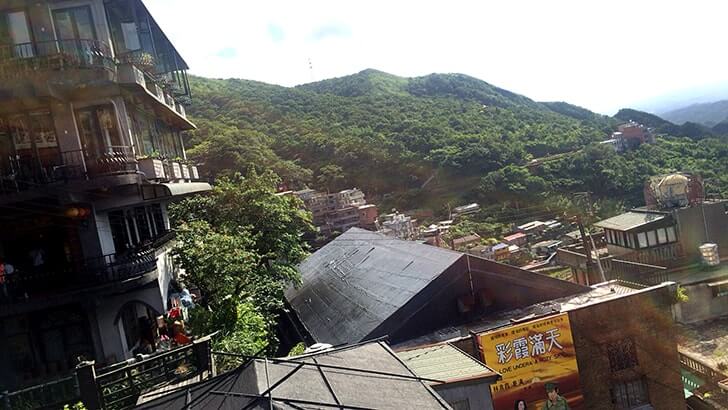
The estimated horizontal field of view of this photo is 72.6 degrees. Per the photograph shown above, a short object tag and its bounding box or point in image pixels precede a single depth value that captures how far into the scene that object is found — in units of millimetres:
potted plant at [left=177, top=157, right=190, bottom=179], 20047
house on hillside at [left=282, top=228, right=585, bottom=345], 15062
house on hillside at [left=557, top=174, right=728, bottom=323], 30375
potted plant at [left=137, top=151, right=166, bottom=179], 14670
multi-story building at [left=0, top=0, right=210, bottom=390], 12758
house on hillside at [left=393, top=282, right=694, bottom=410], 13484
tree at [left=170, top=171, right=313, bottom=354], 14412
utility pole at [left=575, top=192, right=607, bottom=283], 25881
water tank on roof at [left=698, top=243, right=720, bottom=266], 32312
